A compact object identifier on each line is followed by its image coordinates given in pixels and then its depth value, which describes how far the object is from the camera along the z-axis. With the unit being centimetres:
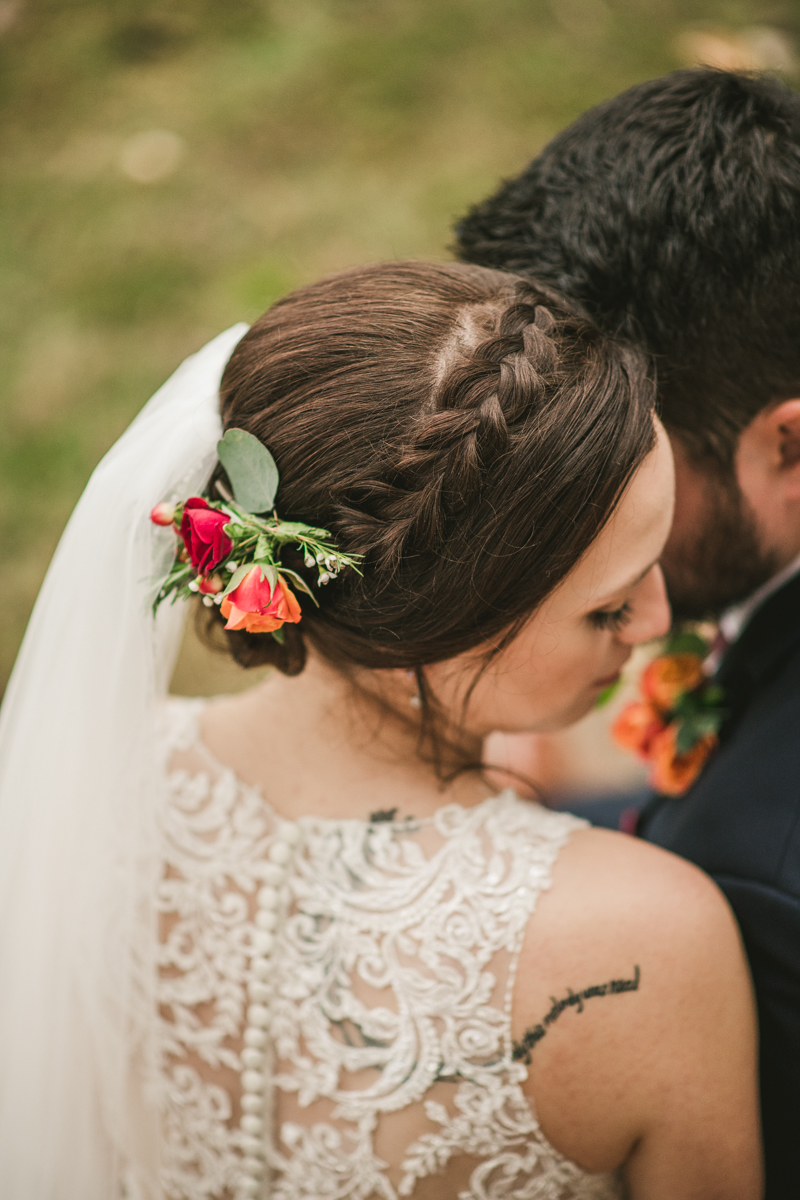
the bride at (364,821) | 112
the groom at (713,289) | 128
